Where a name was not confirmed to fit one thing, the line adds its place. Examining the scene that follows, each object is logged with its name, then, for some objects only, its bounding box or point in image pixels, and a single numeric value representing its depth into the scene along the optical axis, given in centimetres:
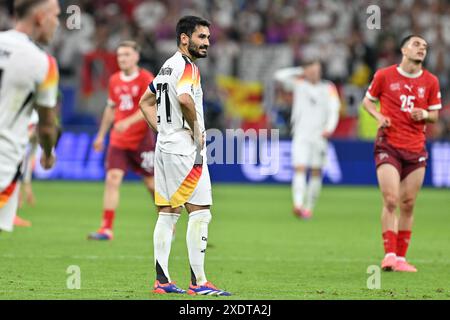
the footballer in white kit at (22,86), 1370
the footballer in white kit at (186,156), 1817
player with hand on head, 3884
